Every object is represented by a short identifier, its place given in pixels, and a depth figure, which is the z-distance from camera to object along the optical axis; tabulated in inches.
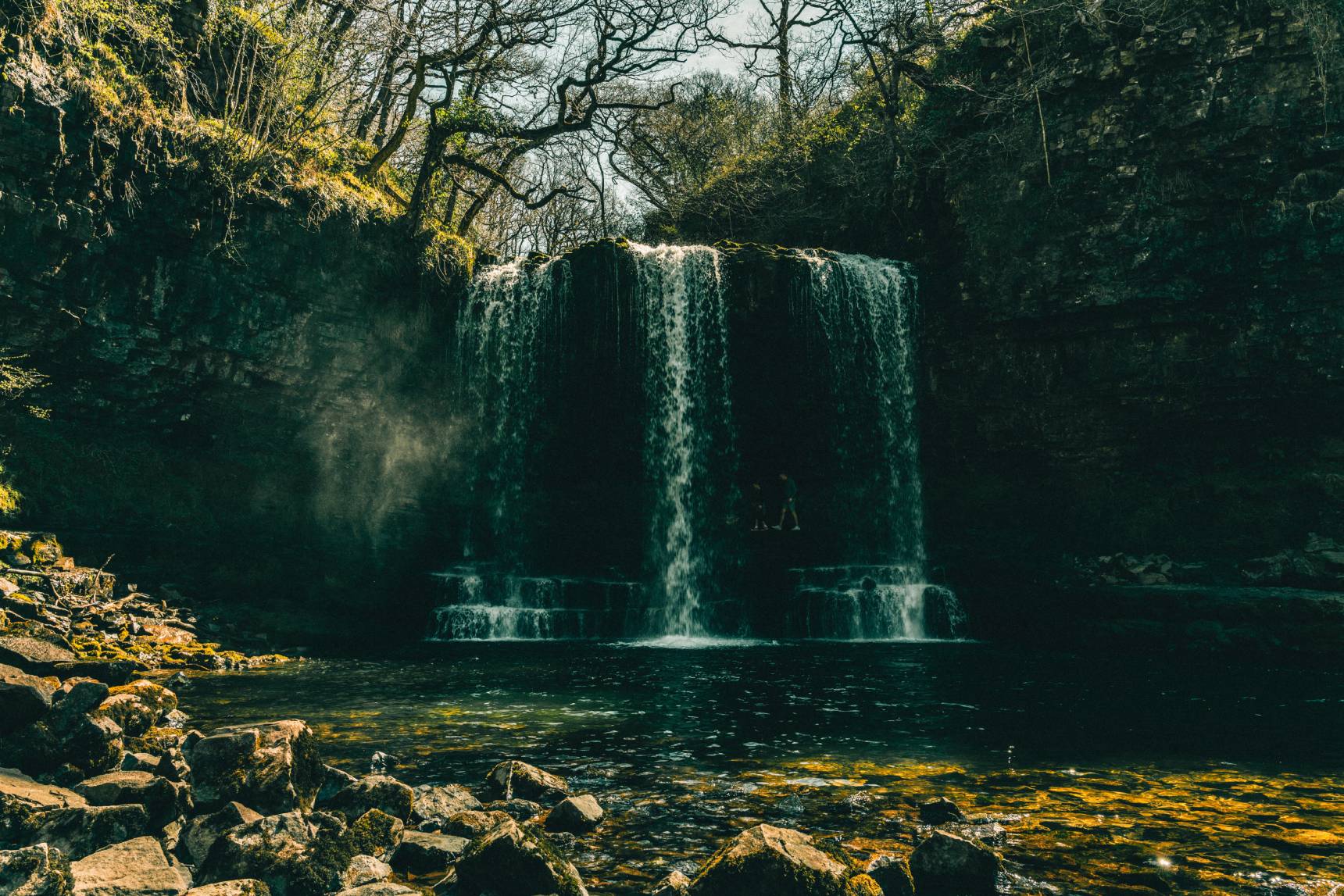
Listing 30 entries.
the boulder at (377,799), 173.5
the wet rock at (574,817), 171.2
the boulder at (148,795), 164.2
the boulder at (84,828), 145.4
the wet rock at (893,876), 136.9
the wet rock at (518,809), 179.3
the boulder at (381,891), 128.7
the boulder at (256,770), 173.3
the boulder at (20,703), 194.4
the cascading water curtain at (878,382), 669.9
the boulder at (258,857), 138.6
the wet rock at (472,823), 164.2
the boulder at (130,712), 232.1
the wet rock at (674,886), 131.6
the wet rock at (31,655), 265.6
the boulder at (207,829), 150.0
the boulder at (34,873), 119.0
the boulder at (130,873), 126.3
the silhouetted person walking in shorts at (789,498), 662.5
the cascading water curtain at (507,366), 684.7
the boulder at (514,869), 134.4
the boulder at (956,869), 139.4
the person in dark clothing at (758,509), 663.8
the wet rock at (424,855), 150.3
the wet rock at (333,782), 184.9
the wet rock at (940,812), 174.9
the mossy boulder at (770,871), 125.6
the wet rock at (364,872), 140.1
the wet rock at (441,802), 175.0
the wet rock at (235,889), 124.6
